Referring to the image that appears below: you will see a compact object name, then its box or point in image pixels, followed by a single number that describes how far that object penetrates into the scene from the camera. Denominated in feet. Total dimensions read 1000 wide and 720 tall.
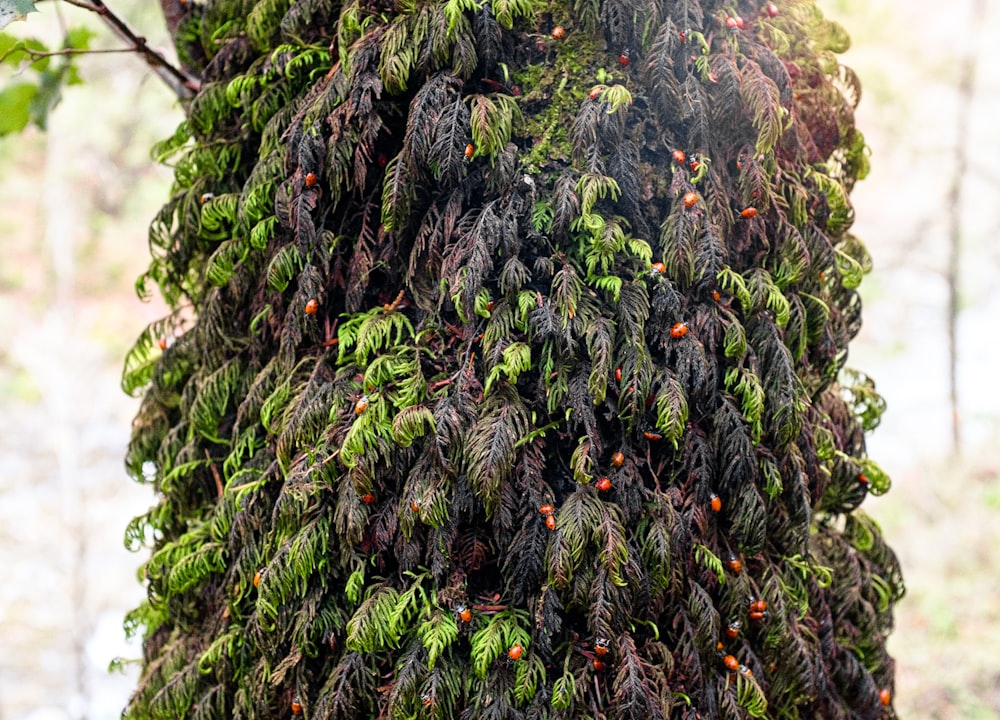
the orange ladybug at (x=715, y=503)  1.55
